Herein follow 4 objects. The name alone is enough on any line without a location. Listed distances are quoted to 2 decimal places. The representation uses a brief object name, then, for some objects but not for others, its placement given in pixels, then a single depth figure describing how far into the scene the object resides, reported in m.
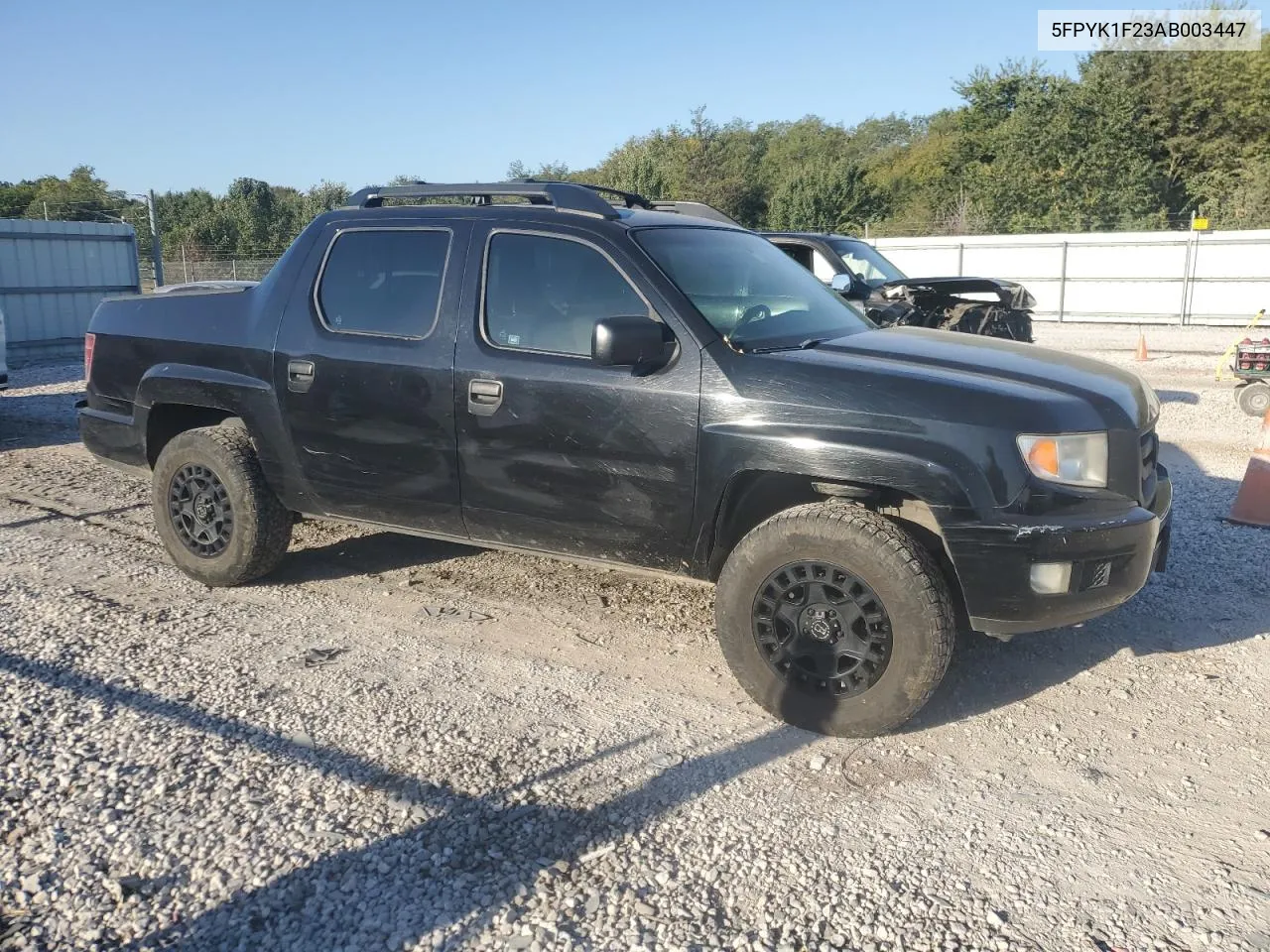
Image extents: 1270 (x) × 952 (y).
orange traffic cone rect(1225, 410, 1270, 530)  6.11
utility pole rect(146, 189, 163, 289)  17.61
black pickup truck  3.48
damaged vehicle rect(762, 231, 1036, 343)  9.47
